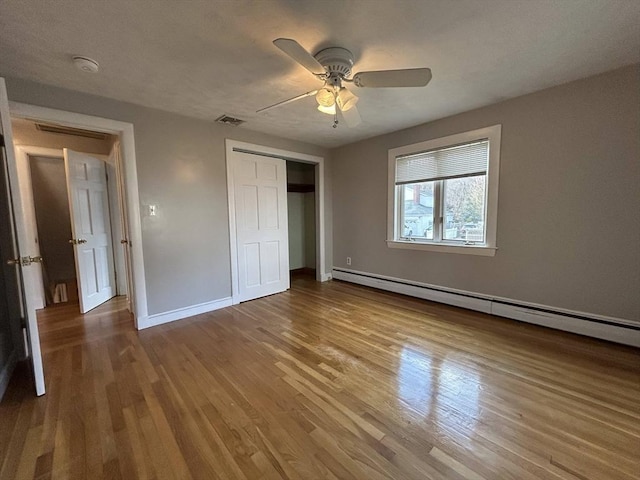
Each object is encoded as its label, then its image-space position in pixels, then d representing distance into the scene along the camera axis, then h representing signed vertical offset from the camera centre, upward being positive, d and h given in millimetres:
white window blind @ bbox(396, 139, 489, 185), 3170 +651
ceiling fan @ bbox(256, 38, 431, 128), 1674 +959
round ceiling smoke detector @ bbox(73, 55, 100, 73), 1970 +1173
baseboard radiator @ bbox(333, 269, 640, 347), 2398 -1084
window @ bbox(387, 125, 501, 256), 3111 +263
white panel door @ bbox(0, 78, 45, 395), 1756 -62
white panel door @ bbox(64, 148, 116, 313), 3344 -106
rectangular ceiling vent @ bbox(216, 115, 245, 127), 3194 +1193
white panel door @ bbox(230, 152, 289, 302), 3758 -116
